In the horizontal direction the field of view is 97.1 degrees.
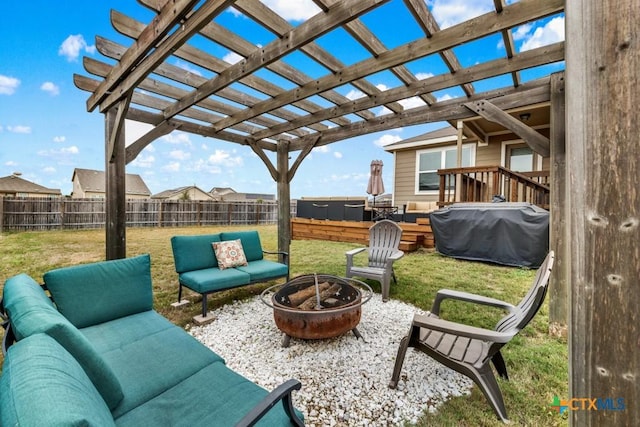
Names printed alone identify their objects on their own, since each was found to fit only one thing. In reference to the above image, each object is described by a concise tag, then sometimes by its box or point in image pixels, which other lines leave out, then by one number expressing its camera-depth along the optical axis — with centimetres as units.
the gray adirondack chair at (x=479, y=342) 182
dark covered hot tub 552
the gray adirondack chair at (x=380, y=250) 424
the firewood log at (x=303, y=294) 279
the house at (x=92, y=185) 2133
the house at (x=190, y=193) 2760
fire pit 249
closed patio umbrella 841
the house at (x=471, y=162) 652
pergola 91
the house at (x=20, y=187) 2078
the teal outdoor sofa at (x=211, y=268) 340
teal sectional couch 74
